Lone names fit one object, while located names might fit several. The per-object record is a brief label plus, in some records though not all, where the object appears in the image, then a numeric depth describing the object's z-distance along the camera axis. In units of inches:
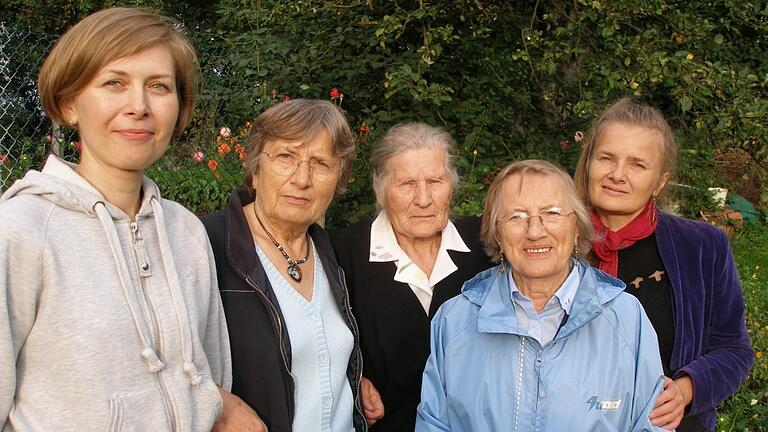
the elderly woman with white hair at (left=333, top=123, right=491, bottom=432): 109.6
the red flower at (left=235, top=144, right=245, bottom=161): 166.6
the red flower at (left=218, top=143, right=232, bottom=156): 172.9
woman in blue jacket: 85.0
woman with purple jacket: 99.0
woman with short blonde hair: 59.1
